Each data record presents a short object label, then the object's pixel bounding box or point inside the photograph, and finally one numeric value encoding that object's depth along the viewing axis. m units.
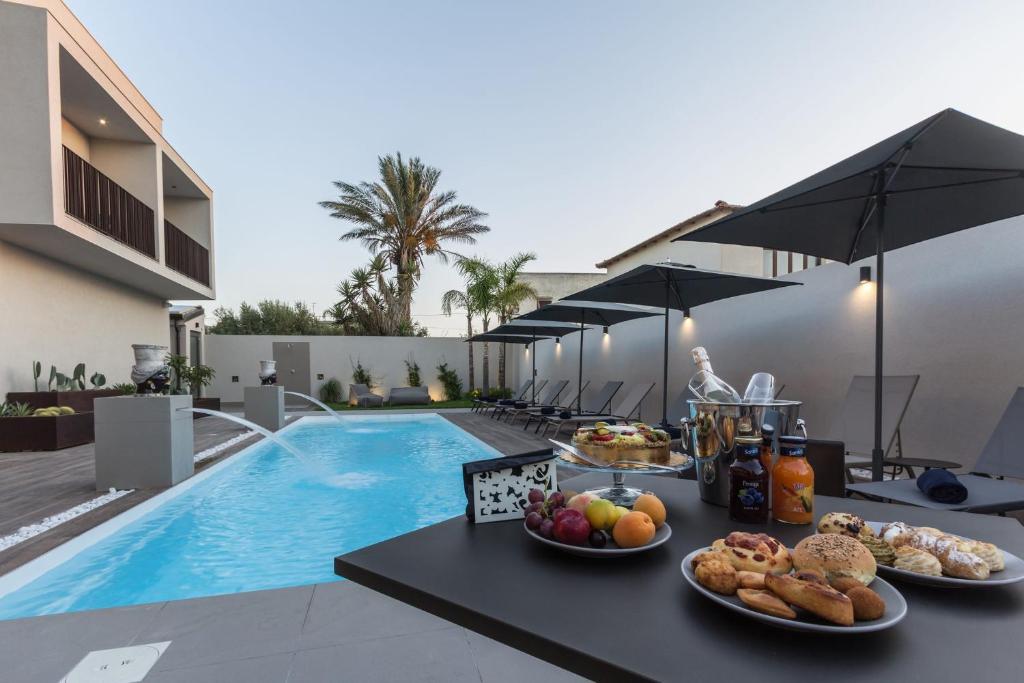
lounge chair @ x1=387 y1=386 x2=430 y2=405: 15.05
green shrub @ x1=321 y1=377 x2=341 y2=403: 16.16
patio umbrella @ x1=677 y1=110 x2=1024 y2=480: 2.54
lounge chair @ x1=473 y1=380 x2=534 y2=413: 11.61
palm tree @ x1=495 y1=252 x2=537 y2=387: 14.95
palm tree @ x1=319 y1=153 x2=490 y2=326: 16.88
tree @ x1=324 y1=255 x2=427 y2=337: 17.69
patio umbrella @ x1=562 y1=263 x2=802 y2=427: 5.75
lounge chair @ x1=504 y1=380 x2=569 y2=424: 11.35
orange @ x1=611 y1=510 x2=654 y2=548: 0.93
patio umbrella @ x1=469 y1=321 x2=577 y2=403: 11.28
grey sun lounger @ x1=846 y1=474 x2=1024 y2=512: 2.35
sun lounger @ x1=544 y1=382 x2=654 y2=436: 8.47
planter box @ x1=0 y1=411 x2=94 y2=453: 6.62
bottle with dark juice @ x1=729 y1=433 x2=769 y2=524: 1.09
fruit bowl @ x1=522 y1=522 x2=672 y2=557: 0.91
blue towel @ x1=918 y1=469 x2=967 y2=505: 2.35
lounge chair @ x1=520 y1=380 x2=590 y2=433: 9.08
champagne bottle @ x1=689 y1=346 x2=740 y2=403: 1.25
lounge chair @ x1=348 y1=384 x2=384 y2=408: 14.26
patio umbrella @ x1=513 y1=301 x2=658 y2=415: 8.62
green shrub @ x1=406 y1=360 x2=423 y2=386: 16.78
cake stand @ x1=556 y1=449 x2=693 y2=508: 1.28
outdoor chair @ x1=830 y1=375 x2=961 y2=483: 4.54
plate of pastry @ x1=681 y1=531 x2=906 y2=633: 0.65
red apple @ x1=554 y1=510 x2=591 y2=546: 0.94
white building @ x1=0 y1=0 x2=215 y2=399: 6.57
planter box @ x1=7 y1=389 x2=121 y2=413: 7.26
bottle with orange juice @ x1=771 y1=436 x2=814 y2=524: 1.09
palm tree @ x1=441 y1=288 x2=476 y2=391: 15.95
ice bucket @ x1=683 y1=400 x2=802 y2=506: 1.11
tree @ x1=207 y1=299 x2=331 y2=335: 28.53
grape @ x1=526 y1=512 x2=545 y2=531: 1.02
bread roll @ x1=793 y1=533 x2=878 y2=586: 0.75
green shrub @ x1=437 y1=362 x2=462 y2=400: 16.91
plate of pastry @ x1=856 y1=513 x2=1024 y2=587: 0.79
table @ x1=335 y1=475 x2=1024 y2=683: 0.59
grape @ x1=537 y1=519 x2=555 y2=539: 0.98
